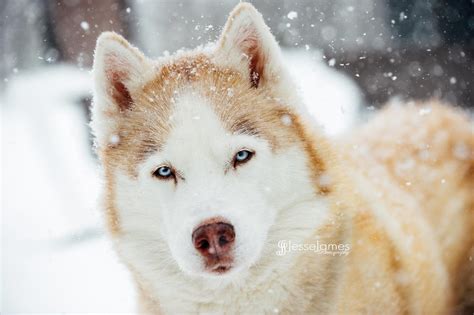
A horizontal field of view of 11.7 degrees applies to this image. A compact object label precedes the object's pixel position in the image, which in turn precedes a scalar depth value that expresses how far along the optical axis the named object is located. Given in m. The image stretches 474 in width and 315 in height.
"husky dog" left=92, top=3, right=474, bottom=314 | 1.84
